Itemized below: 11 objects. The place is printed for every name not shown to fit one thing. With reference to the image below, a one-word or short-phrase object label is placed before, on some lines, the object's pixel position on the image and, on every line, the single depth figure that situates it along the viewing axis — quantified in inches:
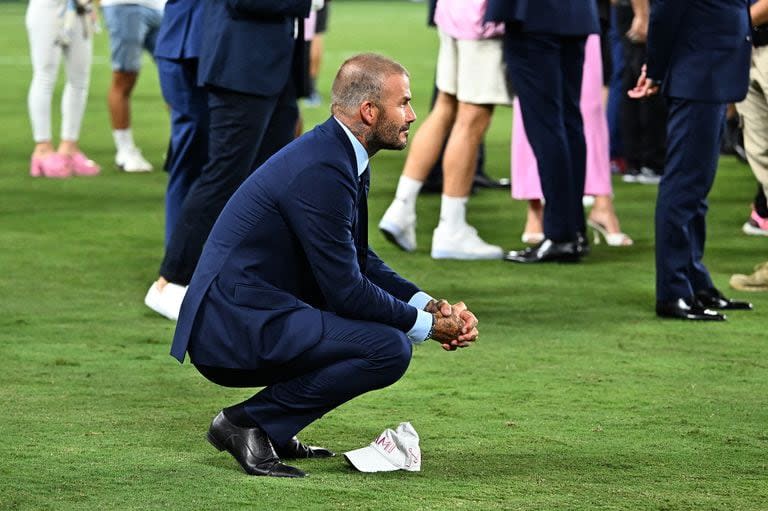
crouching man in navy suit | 327.0
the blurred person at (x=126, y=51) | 797.9
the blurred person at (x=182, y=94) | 506.6
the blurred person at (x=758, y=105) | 544.1
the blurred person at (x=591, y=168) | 649.0
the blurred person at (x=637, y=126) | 820.0
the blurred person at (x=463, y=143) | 605.6
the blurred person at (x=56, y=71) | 786.2
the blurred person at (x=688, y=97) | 482.3
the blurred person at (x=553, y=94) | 571.5
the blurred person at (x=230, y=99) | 482.9
